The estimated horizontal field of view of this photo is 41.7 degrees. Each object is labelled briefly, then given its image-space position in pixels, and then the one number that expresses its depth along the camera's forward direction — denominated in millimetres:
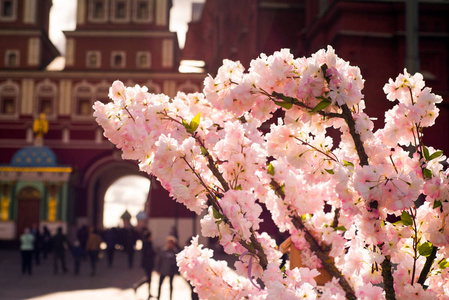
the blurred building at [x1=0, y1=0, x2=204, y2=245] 34250
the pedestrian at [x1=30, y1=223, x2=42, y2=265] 25277
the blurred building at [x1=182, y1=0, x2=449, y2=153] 20156
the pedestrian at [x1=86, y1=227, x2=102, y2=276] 21391
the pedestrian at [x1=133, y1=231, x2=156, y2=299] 15438
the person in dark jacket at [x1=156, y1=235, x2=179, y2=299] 13211
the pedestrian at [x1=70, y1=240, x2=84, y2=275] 21203
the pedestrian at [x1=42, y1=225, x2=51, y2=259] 26847
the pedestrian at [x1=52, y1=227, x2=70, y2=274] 21672
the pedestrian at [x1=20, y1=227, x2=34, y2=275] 20375
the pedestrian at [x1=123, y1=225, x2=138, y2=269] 24819
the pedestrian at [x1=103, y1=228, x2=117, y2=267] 25312
